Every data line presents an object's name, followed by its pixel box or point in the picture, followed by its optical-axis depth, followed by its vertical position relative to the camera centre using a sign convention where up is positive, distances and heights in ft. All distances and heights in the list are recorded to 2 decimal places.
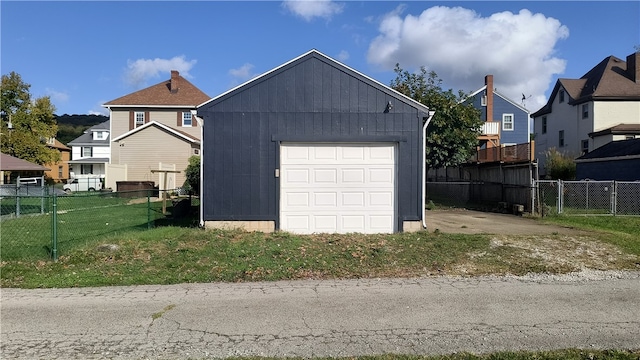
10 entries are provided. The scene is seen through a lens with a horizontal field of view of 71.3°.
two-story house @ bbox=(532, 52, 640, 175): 90.48 +15.52
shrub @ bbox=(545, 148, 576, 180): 79.92 +2.40
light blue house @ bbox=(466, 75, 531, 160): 114.93 +17.58
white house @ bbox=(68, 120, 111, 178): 180.96 +14.37
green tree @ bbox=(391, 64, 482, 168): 66.28 +7.62
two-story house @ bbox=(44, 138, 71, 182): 178.65 +5.39
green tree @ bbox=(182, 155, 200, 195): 57.47 +0.56
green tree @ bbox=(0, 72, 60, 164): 122.42 +16.25
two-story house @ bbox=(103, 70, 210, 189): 92.53 +11.76
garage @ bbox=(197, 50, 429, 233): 36.88 +2.26
